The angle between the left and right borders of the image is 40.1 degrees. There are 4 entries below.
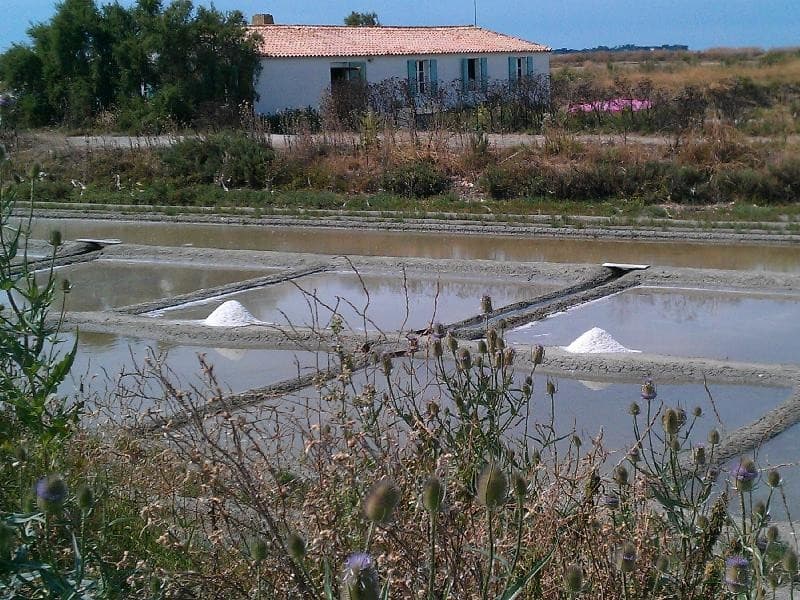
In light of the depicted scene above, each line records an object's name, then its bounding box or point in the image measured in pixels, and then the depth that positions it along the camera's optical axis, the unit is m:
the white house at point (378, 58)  32.91
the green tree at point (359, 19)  54.31
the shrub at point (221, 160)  19.41
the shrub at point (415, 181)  17.75
